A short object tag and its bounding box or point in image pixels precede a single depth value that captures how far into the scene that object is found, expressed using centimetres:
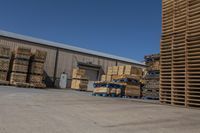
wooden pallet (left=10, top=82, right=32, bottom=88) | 1289
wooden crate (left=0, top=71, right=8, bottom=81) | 1315
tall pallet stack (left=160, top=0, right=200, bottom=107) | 650
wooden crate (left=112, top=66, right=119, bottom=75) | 1467
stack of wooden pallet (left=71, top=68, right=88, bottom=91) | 1674
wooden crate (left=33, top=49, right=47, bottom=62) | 1423
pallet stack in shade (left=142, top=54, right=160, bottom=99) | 1078
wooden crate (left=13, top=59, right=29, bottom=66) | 1351
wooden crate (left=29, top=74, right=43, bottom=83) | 1387
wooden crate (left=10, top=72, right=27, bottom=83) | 1324
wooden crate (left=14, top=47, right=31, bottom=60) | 1357
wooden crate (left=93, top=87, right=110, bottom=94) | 1096
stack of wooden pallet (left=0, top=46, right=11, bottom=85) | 1320
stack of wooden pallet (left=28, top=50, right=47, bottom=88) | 1389
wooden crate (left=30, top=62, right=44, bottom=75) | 1409
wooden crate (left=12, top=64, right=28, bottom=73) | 1343
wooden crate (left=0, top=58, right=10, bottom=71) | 1323
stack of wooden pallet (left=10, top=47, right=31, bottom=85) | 1334
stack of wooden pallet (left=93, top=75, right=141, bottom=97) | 1110
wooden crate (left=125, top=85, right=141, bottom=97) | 1188
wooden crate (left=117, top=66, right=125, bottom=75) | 1396
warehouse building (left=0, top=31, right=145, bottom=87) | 1626
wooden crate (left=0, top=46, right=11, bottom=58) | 1333
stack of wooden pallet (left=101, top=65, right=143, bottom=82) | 1343
